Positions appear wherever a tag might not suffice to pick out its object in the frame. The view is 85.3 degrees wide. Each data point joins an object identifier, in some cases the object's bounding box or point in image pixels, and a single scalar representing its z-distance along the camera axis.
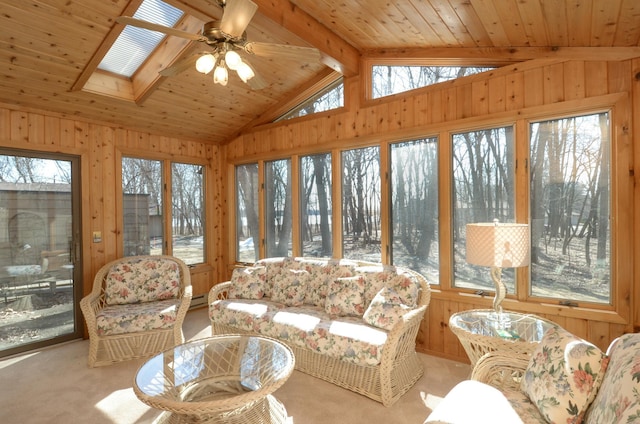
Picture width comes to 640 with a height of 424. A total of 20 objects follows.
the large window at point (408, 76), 3.37
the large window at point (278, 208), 4.69
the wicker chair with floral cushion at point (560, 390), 1.27
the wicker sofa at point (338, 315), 2.59
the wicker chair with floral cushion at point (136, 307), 3.25
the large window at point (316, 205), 4.28
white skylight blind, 3.01
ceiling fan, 1.85
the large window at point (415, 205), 3.47
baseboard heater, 4.99
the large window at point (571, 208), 2.68
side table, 2.17
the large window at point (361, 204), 3.87
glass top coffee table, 1.81
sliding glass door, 3.53
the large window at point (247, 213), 5.05
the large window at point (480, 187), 3.06
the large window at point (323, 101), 4.21
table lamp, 2.37
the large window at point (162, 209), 4.45
